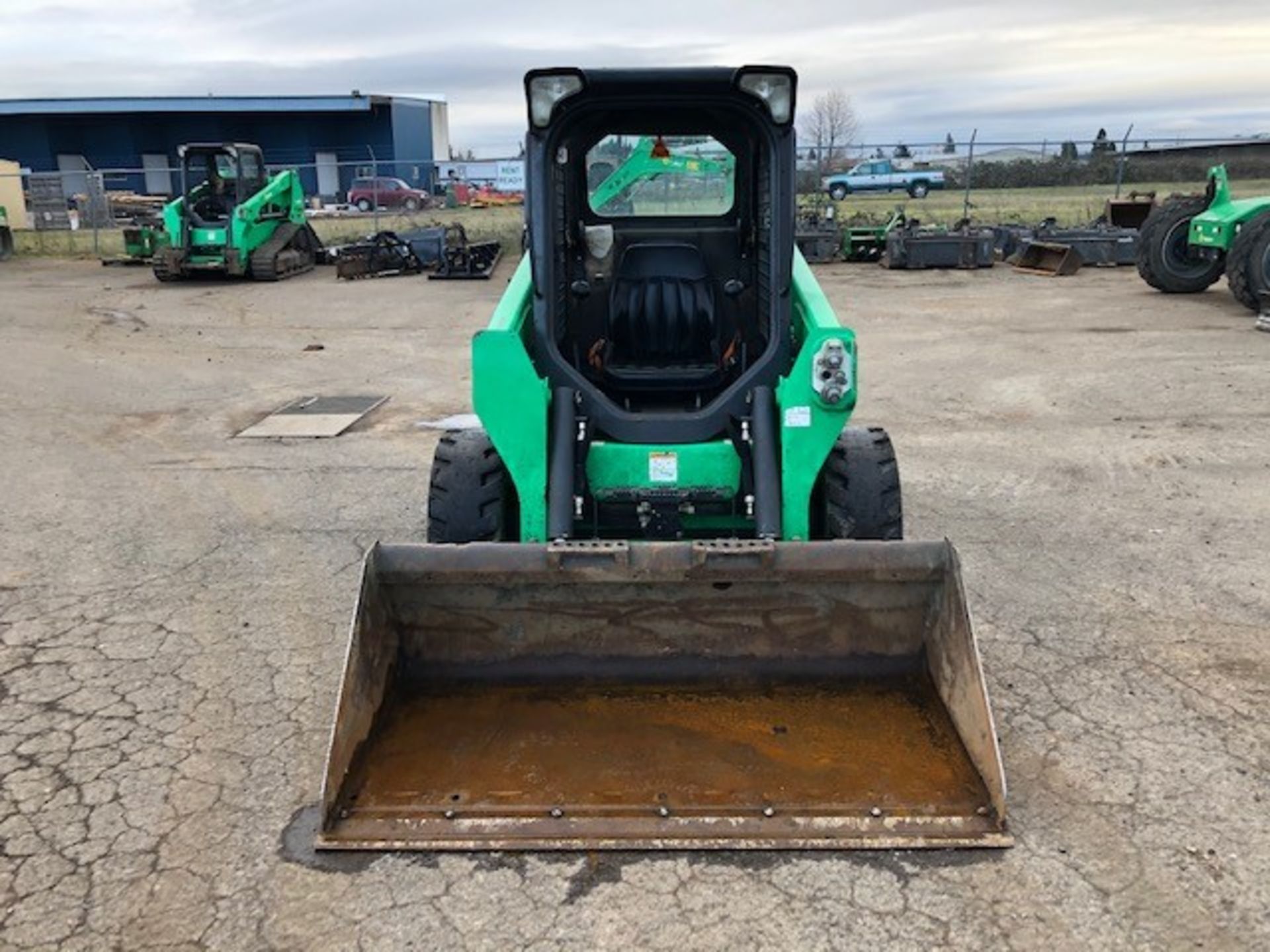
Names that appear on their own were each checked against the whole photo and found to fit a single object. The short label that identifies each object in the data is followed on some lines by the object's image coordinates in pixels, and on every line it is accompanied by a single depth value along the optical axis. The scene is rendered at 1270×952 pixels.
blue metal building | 47.69
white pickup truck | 38.84
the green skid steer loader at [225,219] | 19.39
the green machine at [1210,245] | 13.66
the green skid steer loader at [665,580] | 3.46
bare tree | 27.14
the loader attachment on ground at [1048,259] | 19.39
